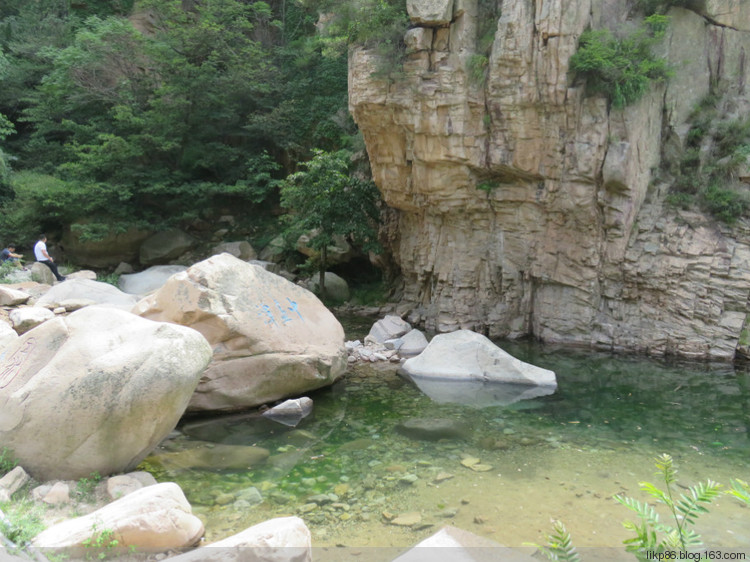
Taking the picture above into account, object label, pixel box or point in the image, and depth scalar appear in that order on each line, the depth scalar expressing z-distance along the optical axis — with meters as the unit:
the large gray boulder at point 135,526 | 4.12
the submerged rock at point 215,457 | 6.54
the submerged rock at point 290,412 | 8.16
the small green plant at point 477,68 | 12.17
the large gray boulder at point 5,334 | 7.81
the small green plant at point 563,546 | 2.63
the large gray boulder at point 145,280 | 16.34
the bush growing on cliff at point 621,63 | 11.32
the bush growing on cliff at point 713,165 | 12.14
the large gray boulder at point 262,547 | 4.02
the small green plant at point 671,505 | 2.69
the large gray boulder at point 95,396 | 5.36
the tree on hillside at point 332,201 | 15.48
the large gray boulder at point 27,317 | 8.94
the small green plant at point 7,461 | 5.32
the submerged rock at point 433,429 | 7.53
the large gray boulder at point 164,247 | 19.41
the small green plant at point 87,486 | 5.18
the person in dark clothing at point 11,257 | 13.97
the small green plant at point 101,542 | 4.11
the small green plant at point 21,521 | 3.96
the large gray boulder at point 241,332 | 7.98
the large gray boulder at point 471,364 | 10.00
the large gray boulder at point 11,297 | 10.31
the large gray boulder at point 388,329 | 12.64
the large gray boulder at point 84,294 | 10.82
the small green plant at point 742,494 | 2.52
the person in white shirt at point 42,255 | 14.08
